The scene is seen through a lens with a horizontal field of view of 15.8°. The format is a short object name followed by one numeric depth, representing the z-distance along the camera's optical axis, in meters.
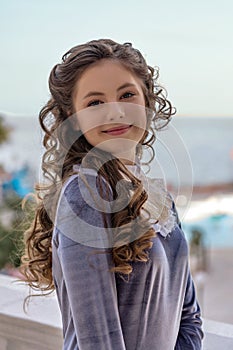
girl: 1.40
